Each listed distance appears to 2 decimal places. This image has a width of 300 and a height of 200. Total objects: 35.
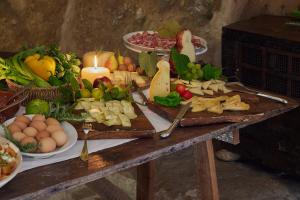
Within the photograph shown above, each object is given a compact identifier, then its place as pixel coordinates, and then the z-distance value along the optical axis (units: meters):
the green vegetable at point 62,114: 2.01
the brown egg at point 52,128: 1.86
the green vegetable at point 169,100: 2.26
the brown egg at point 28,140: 1.79
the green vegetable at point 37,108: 2.04
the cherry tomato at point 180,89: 2.37
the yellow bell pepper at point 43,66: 2.28
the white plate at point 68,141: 1.79
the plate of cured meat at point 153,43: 2.88
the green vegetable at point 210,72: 2.59
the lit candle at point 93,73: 2.47
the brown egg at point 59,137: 1.84
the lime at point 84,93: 2.28
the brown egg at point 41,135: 1.82
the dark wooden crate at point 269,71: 3.61
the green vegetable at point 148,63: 2.57
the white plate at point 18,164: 1.60
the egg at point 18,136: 1.80
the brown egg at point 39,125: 1.85
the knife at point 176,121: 2.04
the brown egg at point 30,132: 1.83
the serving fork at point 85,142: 1.84
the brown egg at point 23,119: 1.90
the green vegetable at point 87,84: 2.34
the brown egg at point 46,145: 1.79
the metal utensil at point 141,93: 2.35
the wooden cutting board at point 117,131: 1.99
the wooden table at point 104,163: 1.66
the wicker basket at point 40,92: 2.21
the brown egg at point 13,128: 1.83
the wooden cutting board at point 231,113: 2.15
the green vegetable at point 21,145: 1.78
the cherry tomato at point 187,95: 2.35
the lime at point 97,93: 2.27
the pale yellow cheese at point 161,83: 2.32
